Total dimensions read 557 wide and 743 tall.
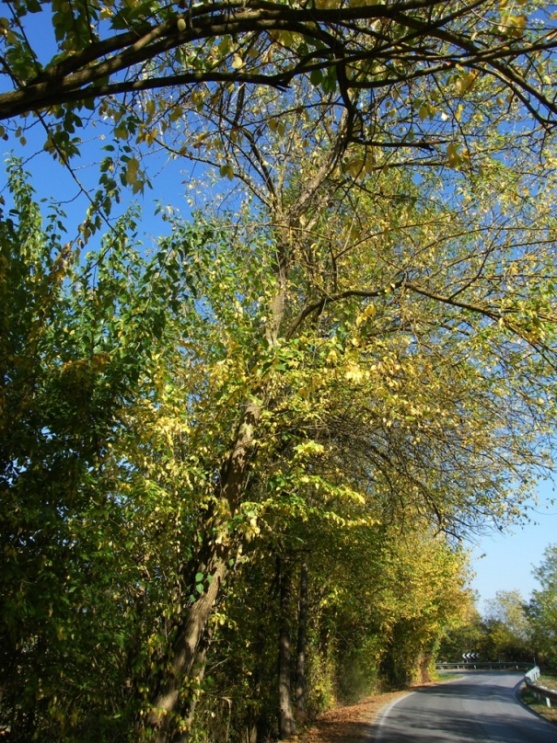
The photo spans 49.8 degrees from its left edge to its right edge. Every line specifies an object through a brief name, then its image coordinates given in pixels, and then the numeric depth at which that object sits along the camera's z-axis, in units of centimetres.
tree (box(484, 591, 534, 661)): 7875
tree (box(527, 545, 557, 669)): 5669
